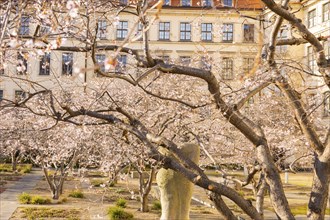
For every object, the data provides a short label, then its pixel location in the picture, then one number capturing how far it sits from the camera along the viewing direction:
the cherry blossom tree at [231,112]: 4.99
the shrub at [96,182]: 24.17
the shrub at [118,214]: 15.02
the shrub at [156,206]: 17.36
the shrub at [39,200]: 18.10
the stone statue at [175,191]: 7.41
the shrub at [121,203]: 17.62
